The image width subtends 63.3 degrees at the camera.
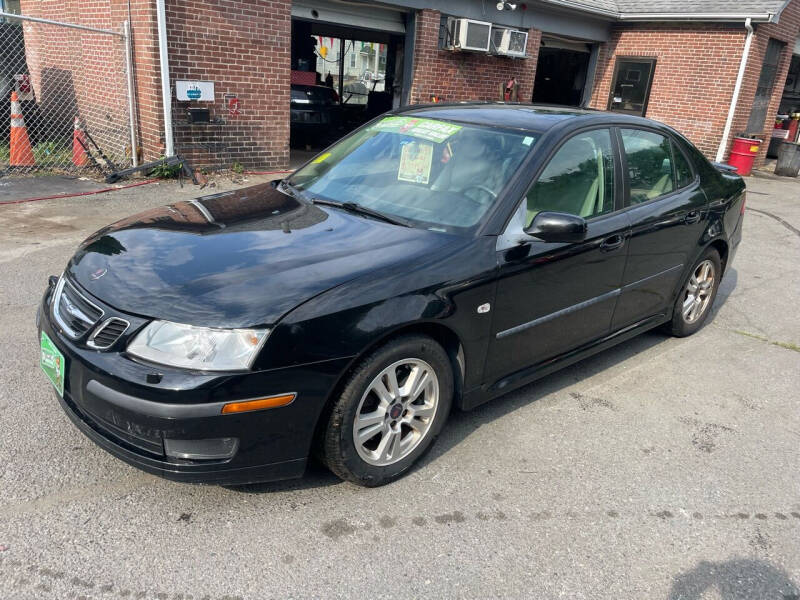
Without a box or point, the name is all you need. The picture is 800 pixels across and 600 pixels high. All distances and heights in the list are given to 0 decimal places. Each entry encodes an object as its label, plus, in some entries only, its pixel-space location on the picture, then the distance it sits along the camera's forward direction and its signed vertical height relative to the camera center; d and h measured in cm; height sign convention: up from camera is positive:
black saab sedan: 247 -94
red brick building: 903 +31
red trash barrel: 1453 -121
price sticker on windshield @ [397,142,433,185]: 360 -49
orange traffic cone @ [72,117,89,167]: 949 -150
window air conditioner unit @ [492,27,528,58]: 1251 +67
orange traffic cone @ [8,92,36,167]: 917 -138
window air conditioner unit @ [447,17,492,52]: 1173 +69
